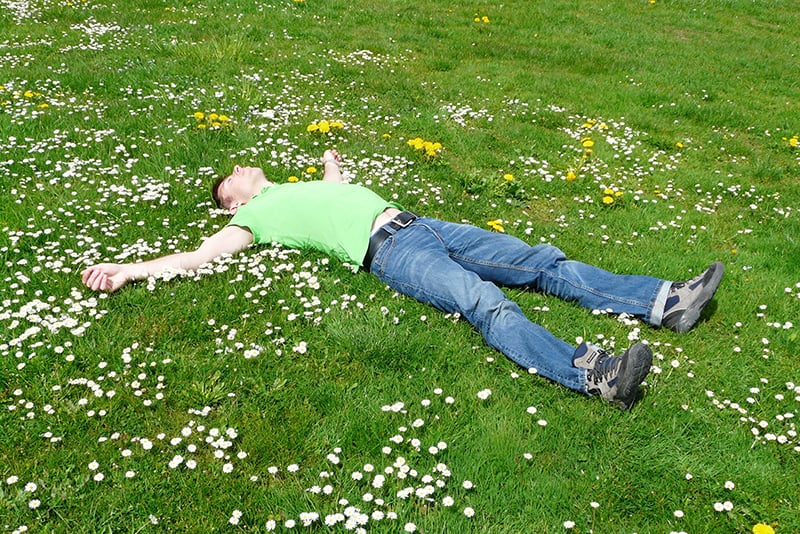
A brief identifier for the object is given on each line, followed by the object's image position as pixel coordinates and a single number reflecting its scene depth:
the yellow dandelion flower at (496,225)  6.19
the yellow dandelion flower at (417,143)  7.71
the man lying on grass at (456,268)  4.33
